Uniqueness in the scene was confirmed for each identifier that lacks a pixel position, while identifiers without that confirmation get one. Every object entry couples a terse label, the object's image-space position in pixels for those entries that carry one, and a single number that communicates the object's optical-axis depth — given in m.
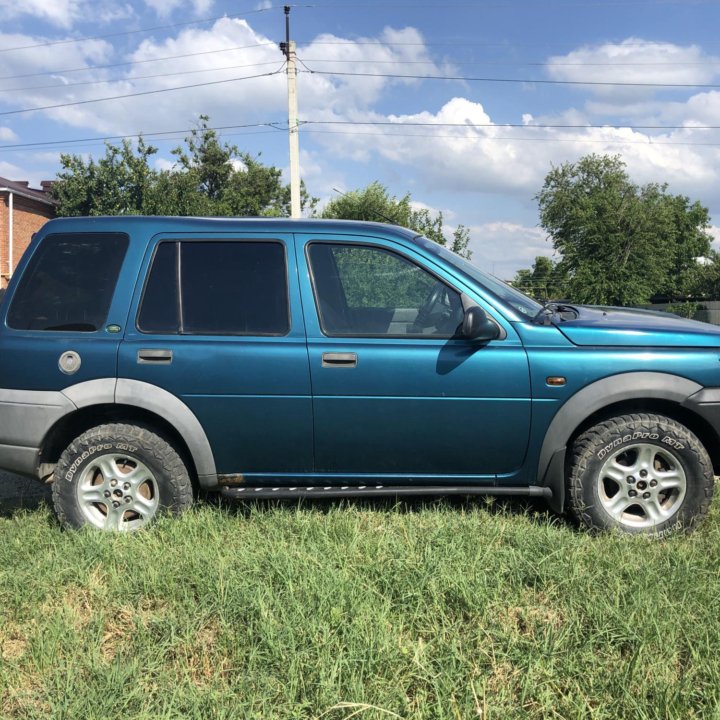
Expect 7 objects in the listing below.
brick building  31.50
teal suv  3.41
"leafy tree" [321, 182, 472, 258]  29.92
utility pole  17.34
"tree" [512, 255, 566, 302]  37.91
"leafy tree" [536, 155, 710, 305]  32.81
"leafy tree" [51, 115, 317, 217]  33.09
